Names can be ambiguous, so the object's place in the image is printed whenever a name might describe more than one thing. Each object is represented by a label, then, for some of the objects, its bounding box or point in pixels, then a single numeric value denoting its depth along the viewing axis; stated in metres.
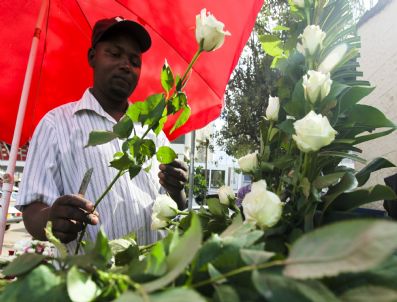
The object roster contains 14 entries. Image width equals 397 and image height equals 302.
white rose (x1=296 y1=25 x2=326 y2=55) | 0.73
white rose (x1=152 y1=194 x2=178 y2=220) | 0.81
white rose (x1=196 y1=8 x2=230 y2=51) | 0.75
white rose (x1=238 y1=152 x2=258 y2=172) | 0.81
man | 1.31
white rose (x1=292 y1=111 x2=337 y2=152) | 0.59
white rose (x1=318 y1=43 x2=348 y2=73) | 0.72
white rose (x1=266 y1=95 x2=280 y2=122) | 0.81
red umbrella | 1.79
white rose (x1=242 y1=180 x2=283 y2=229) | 0.56
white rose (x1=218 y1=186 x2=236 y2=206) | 0.80
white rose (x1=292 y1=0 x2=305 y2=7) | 0.85
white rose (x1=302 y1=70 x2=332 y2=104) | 0.64
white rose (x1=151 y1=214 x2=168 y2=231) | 0.82
